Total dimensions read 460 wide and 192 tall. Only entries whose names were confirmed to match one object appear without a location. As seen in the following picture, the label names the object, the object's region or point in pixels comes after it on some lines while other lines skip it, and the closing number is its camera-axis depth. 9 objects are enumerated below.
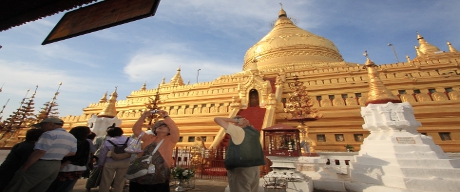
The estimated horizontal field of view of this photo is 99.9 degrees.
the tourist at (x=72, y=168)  3.37
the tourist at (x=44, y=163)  2.83
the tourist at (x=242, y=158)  2.91
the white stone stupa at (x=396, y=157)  4.77
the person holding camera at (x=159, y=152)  2.63
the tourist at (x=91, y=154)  4.02
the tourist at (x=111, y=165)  3.88
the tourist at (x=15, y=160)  3.03
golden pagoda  11.46
